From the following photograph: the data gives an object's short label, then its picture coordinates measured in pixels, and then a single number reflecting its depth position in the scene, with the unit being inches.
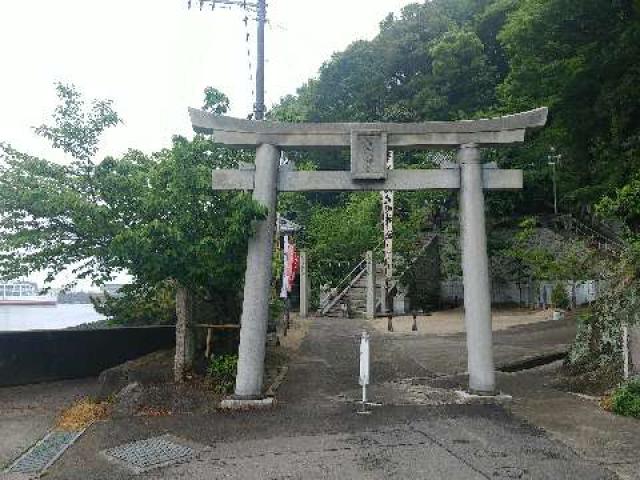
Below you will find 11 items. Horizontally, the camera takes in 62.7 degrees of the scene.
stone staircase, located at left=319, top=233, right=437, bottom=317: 1049.8
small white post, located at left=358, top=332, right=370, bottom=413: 340.5
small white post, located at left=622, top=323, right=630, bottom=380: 356.8
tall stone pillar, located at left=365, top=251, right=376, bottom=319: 991.0
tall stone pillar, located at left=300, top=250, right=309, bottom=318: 1065.5
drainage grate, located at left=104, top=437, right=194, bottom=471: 247.4
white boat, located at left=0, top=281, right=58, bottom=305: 1539.9
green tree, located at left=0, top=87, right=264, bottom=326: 346.0
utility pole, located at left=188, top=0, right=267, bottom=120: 542.6
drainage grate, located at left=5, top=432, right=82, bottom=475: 250.3
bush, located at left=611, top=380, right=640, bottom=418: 310.9
